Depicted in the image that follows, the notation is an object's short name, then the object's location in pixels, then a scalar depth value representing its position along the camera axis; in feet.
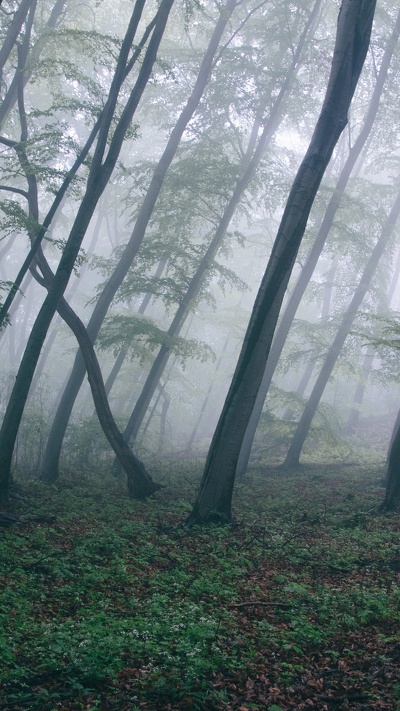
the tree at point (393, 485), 34.53
